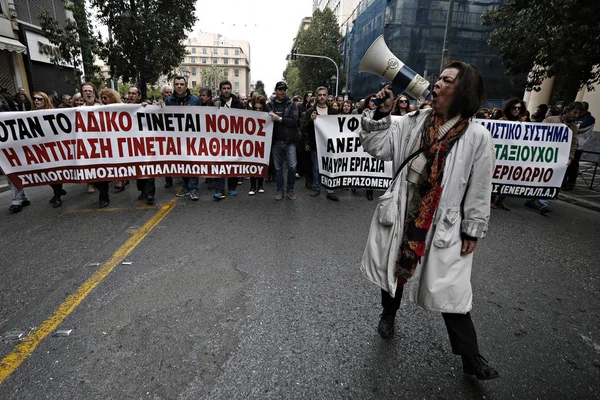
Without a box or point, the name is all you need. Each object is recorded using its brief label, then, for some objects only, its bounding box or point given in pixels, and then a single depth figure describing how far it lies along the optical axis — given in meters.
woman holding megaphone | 1.85
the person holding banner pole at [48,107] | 5.39
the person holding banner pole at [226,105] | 6.08
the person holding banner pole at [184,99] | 5.61
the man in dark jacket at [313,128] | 6.04
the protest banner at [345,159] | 5.89
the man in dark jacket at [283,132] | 5.97
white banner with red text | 5.02
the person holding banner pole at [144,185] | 5.71
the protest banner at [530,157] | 5.86
